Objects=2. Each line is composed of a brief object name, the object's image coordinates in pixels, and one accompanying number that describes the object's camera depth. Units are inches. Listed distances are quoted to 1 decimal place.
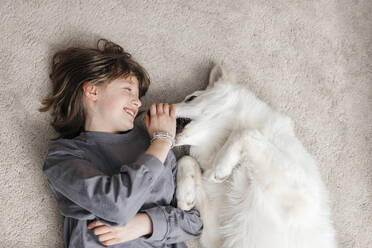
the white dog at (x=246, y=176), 68.0
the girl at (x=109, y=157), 60.5
